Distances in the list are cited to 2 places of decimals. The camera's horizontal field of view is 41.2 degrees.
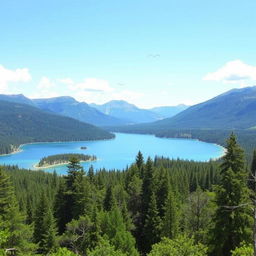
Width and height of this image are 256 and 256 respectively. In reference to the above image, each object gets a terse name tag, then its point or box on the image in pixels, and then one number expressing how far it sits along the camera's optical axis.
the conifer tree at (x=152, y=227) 51.53
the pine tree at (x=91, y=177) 74.25
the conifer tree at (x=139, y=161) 76.95
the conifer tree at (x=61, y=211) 53.34
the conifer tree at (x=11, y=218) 35.47
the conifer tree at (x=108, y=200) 57.59
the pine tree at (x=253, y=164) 81.94
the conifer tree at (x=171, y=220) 47.62
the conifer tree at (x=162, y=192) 54.50
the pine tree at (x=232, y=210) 31.00
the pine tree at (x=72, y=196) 49.88
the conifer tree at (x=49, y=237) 44.08
